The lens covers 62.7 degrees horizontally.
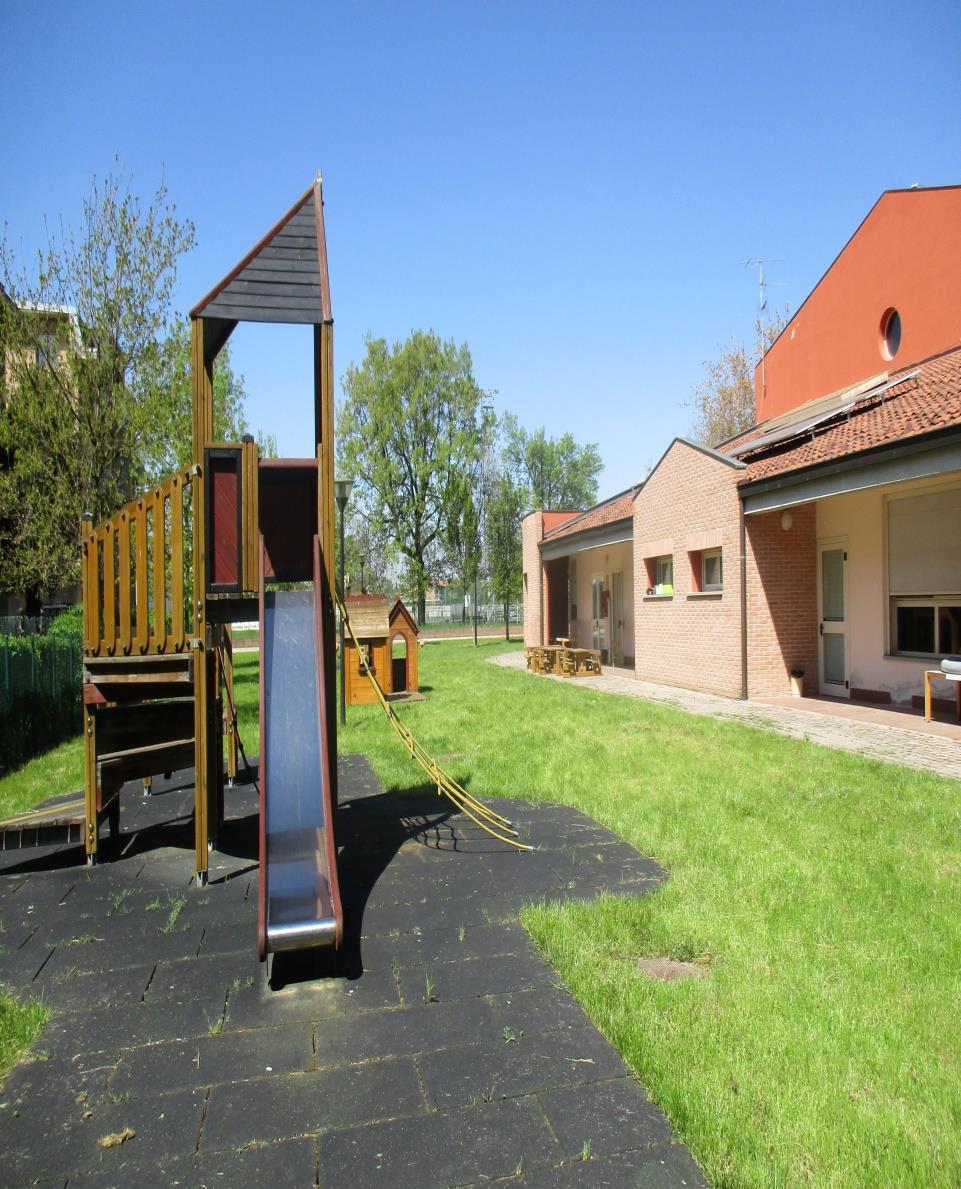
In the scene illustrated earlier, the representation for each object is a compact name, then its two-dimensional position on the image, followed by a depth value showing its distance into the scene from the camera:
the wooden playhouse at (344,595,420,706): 14.33
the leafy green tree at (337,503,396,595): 42.31
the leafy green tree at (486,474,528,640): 39.91
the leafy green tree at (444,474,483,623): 40.31
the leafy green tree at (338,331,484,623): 40.53
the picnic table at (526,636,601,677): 18.84
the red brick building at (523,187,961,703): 10.67
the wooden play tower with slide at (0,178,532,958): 4.44
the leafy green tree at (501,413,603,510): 68.06
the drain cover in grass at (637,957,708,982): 3.55
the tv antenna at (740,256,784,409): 33.17
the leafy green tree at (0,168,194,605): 13.73
